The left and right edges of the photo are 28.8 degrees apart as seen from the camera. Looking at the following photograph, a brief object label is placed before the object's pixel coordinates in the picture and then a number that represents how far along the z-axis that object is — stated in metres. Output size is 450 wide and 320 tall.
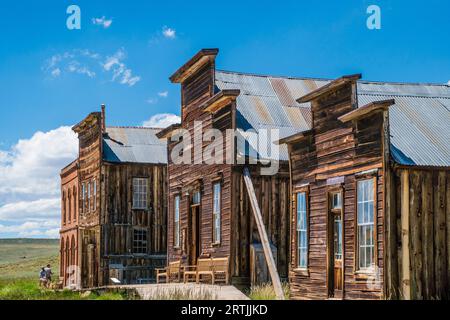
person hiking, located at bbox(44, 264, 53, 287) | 44.50
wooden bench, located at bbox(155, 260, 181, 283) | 31.47
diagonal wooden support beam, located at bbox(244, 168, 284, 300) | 23.14
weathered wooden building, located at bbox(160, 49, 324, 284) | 26.70
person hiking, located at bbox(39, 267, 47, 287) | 43.84
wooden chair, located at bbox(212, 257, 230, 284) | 26.58
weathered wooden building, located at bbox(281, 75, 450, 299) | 20.00
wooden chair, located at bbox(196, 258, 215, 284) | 27.09
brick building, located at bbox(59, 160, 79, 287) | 45.56
